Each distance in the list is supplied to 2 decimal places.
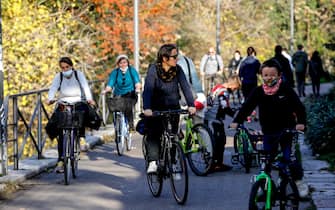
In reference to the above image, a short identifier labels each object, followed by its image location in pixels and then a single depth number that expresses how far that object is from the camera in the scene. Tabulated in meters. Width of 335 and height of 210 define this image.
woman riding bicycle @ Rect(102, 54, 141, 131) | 16.08
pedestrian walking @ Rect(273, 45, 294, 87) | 21.64
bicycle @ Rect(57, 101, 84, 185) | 12.06
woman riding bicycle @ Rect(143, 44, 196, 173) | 10.44
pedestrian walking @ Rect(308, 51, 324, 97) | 28.86
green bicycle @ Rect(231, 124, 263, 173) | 12.43
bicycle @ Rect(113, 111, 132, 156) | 15.84
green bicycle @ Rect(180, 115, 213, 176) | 12.20
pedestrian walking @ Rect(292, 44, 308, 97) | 28.70
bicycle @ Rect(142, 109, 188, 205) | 9.88
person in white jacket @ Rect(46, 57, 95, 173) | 12.70
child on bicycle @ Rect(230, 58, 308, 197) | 8.41
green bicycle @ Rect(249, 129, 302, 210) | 7.96
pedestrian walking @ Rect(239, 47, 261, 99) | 20.17
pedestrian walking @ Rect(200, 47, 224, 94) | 28.45
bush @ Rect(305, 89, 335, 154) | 13.62
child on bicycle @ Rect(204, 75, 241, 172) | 12.62
